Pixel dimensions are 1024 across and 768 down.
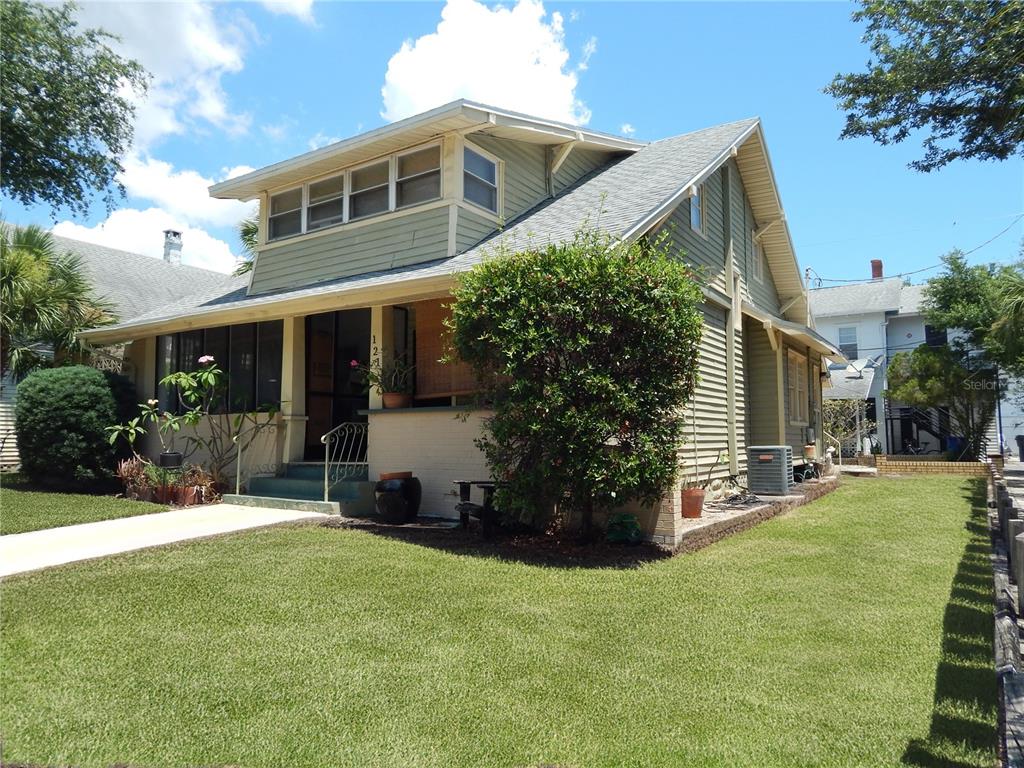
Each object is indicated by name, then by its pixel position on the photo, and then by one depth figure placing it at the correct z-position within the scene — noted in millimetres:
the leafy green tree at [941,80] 7469
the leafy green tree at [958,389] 22328
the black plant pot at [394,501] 8430
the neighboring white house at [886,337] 29141
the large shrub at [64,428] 10719
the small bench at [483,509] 7457
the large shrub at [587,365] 6512
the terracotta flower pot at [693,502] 8875
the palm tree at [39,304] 12680
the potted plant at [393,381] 9680
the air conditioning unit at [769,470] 11438
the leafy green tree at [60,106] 17562
